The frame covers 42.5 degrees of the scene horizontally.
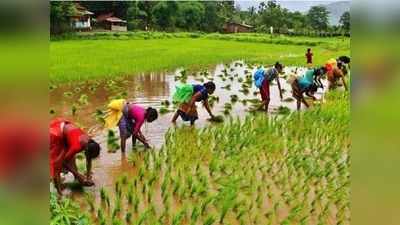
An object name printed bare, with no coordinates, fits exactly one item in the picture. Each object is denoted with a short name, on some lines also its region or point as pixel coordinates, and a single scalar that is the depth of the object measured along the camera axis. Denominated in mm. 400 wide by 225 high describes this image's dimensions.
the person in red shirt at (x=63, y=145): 4938
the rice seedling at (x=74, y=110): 9638
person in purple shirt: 6777
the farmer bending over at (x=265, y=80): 9789
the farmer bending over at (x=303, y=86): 10078
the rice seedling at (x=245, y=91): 12723
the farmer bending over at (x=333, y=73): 12156
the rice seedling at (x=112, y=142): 7074
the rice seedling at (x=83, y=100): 10844
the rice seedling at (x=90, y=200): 4934
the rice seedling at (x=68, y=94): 11758
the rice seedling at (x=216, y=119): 9158
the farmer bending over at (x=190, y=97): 8398
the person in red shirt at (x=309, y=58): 19469
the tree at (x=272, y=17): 37969
